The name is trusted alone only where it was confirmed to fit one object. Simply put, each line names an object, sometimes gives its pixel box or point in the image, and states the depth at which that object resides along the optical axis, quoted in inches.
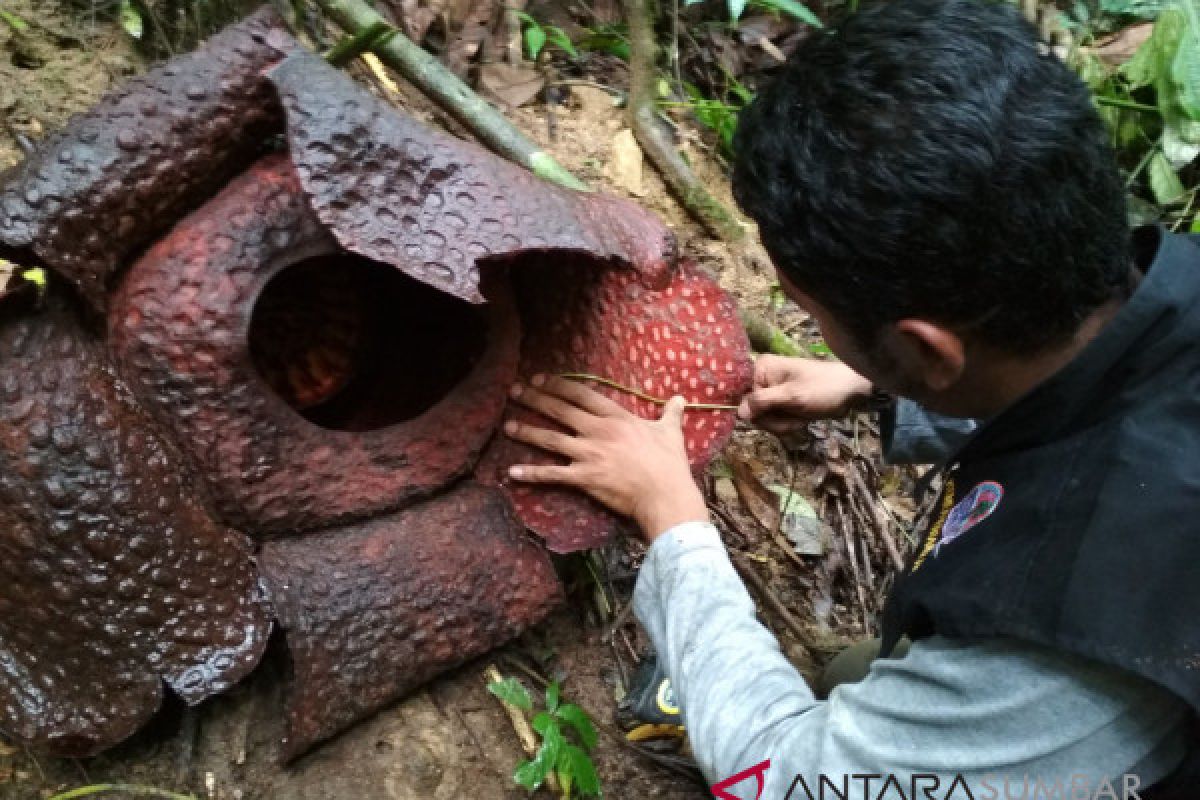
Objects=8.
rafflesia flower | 57.2
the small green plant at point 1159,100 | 135.0
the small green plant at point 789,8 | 100.7
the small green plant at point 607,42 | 130.3
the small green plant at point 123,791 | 61.4
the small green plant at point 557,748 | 66.5
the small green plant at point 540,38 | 119.8
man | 42.1
